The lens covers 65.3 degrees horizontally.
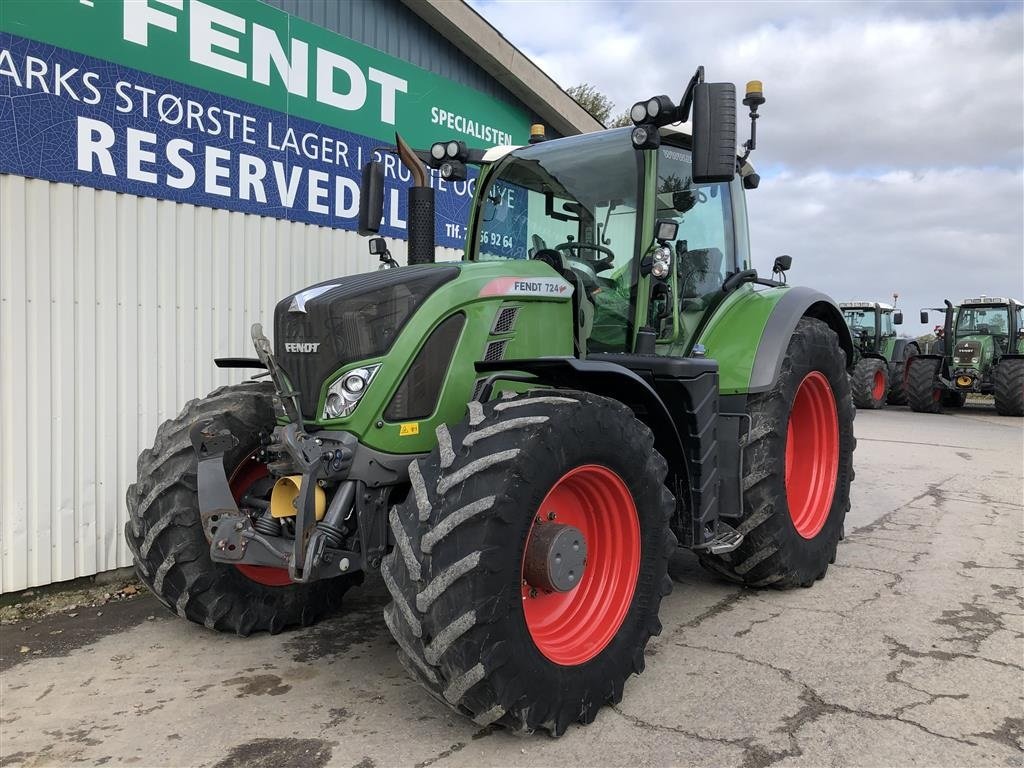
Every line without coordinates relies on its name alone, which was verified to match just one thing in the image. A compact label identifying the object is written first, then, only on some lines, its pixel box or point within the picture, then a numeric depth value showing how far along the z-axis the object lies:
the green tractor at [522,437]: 2.61
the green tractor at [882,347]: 18.72
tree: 25.57
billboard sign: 4.35
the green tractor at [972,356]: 16.83
